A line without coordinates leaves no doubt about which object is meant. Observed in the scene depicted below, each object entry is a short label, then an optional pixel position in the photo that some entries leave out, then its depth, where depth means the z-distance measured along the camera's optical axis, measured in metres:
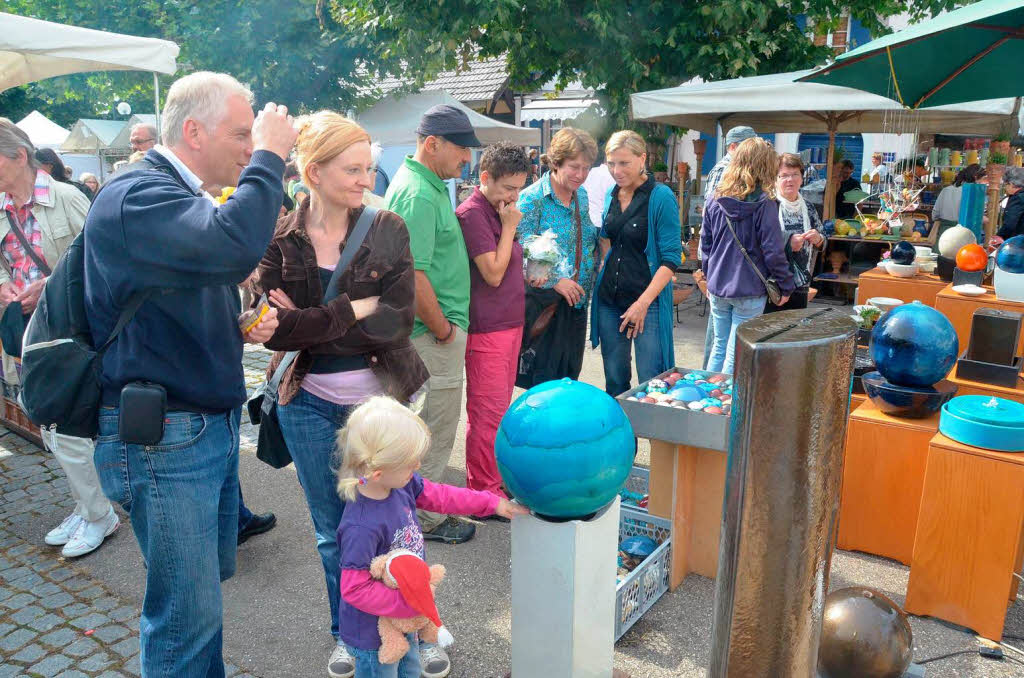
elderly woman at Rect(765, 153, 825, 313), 5.58
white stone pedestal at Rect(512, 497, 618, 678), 2.12
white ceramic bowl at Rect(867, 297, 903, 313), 4.75
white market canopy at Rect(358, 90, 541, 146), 14.27
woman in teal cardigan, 4.39
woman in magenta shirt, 3.71
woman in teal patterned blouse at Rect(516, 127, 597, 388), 4.12
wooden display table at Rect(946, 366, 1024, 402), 3.54
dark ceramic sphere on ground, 2.38
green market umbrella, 4.12
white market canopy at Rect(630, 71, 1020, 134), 7.77
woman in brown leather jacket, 2.47
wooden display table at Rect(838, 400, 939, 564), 3.41
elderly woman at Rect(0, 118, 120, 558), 3.83
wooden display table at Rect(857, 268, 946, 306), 5.15
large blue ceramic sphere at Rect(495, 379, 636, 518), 2.00
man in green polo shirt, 3.36
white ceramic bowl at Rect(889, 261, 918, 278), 5.29
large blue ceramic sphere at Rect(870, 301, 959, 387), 3.31
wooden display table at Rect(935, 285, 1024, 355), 4.28
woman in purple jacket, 4.77
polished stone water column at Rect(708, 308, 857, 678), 1.34
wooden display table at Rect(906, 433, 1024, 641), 2.92
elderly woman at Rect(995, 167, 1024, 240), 8.96
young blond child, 2.11
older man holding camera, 1.85
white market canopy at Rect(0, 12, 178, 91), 5.48
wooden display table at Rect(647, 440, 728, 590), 3.36
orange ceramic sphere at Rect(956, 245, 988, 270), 4.49
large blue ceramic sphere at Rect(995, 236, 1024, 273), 4.07
